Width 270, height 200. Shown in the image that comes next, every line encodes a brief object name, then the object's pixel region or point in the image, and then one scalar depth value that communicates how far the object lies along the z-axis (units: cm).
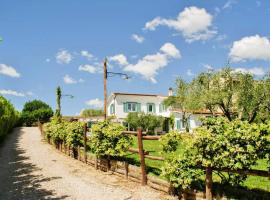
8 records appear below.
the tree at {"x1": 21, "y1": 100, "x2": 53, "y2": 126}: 7312
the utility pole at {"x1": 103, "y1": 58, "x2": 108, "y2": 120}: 2105
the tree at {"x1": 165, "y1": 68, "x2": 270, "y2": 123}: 3284
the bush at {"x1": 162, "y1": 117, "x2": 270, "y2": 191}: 680
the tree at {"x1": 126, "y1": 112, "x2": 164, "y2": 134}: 4812
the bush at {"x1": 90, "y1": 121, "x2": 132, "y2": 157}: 1305
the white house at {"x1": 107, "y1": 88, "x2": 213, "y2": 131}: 5106
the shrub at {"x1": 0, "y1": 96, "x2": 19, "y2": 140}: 2754
